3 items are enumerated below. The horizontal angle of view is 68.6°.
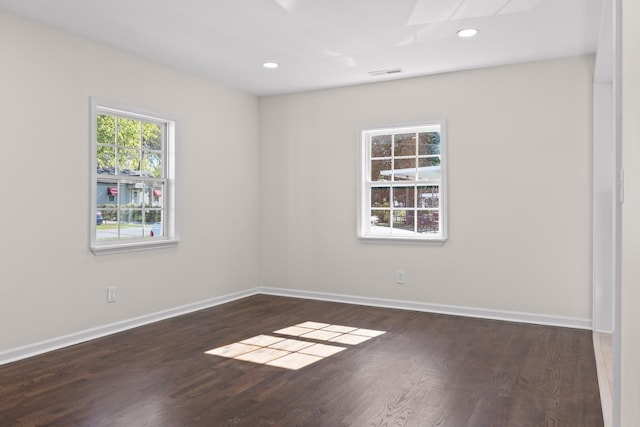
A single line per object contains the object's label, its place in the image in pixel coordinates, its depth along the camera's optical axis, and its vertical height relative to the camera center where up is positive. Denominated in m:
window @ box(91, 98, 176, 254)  4.25 +0.34
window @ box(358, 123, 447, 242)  5.23 +0.35
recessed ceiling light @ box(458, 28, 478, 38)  3.82 +1.51
